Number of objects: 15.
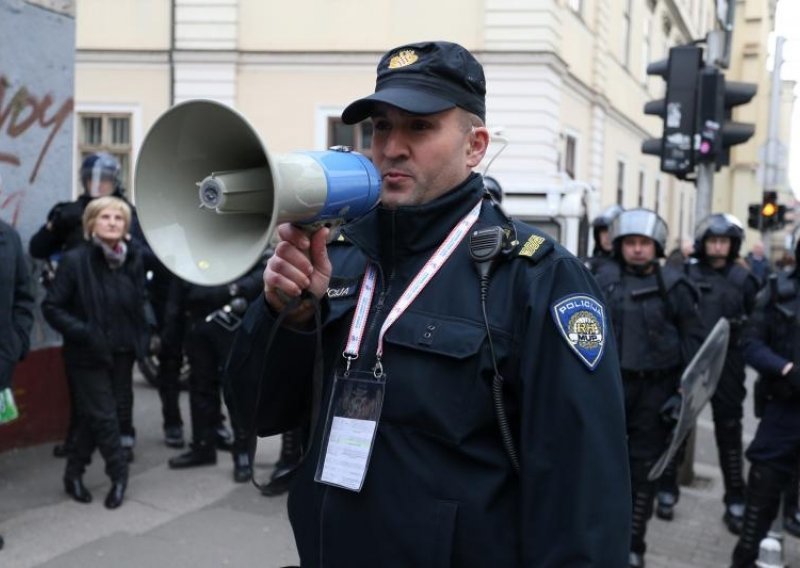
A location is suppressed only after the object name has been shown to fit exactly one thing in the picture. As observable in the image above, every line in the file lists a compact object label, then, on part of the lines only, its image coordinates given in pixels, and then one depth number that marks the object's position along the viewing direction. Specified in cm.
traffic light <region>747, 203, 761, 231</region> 1883
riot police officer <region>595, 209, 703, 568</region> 529
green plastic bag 534
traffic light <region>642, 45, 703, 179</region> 833
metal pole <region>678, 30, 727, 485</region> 839
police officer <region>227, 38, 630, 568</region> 190
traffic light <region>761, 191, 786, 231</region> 1747
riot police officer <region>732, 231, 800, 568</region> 507
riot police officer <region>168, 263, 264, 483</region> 637
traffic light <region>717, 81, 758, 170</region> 841
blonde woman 566
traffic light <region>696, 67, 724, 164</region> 822
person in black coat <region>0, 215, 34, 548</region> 511
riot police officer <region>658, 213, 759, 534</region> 649
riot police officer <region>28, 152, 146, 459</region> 662
